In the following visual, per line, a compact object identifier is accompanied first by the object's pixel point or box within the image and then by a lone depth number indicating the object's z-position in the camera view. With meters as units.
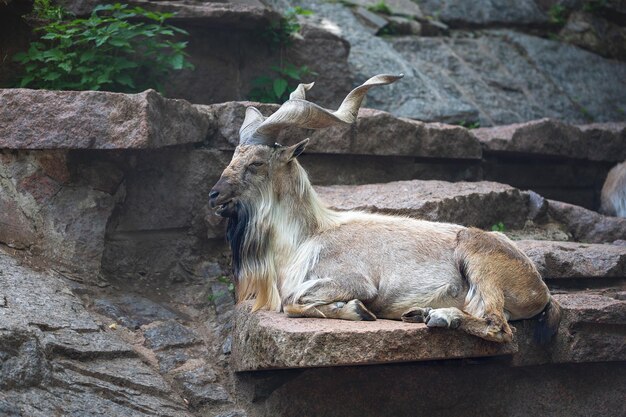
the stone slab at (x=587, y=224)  17.33
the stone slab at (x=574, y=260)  14.25
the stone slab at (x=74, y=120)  14.12
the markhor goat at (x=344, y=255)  11.70
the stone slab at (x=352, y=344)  10.53
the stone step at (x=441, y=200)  15.05
